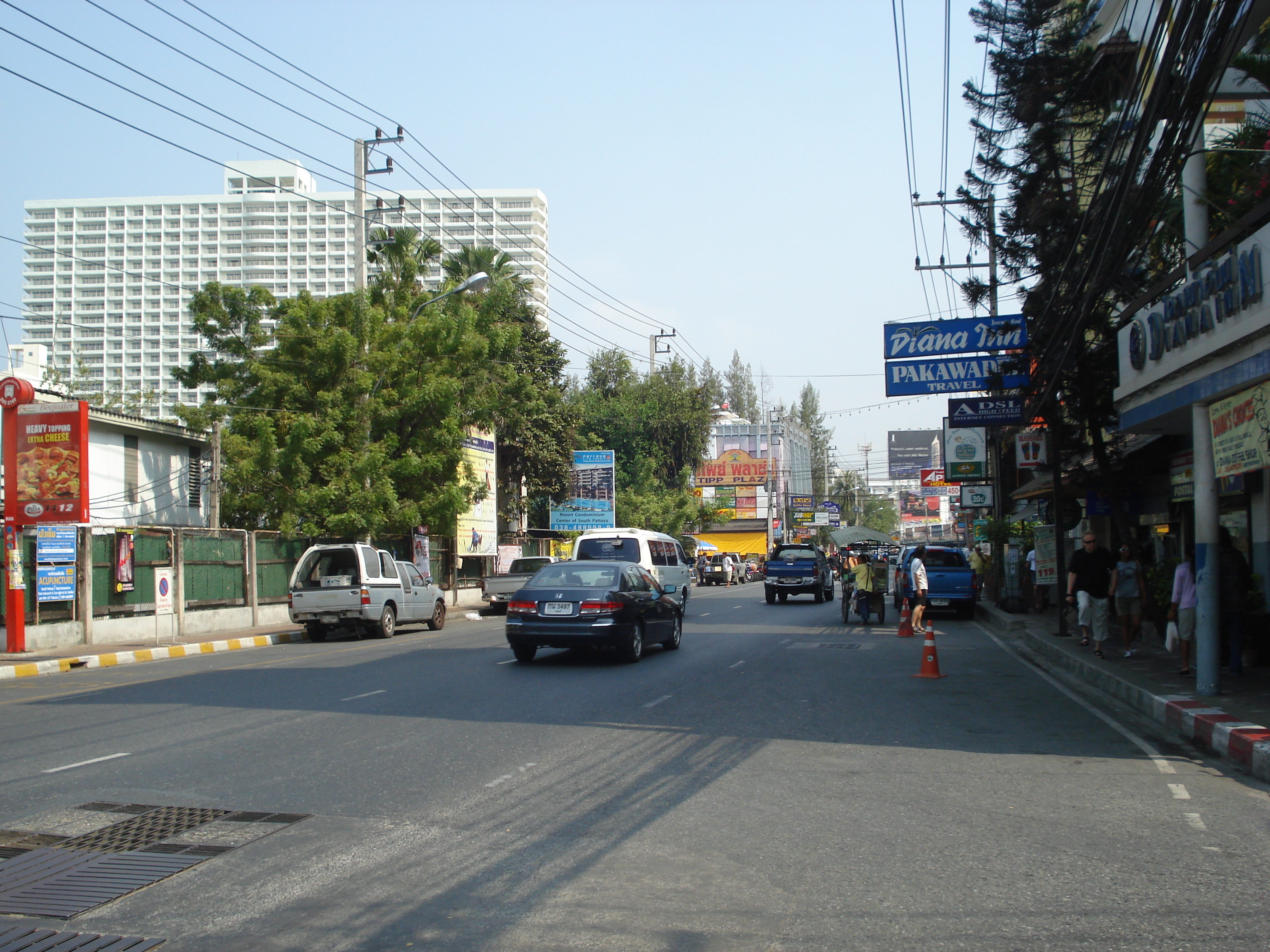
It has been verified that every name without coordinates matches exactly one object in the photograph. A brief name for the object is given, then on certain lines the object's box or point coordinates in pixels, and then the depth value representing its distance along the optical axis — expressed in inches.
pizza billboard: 719.7
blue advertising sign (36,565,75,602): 747.4
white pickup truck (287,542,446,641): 841.5
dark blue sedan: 581.0
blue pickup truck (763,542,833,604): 1327.5
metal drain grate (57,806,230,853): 233.8
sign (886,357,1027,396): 749.3
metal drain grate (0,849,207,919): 194.5
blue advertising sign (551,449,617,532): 1964.8
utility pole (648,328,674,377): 2650.1
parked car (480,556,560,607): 1165.7
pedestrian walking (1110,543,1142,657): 582.6
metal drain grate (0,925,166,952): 173.3
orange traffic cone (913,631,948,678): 545.0
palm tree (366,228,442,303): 1315.2
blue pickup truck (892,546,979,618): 1031.6
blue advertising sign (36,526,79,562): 746.2
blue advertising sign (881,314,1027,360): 730.2
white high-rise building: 6437.0
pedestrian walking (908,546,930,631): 778.8
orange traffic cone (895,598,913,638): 810.8
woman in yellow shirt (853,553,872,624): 946.1
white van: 984.9
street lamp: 1082.1
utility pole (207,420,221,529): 978.1
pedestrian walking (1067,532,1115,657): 589.9
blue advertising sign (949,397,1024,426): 818.2
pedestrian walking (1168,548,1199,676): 478.6
